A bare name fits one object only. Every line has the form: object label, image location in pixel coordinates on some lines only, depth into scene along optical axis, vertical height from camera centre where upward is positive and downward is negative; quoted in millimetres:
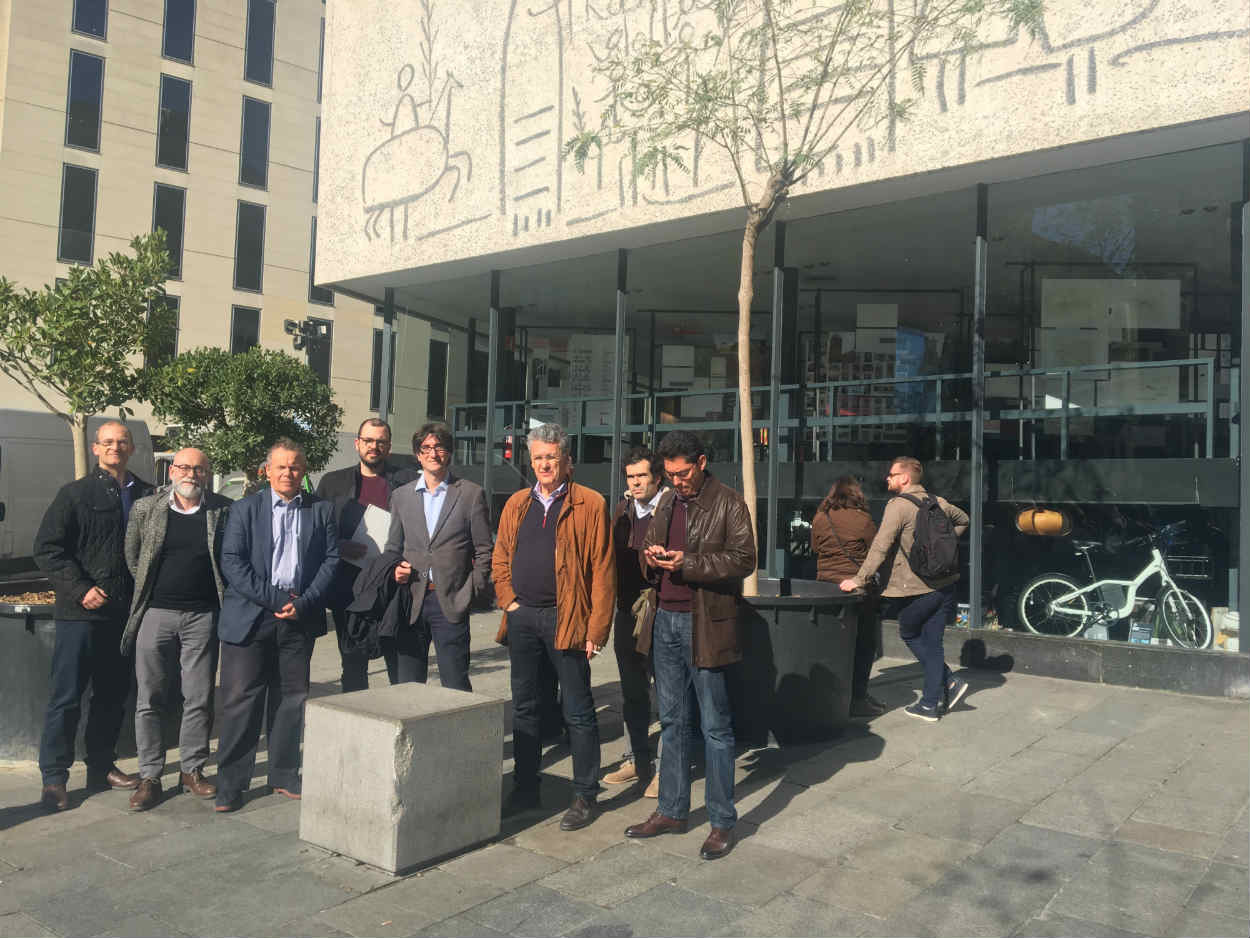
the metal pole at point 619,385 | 11703 +1488
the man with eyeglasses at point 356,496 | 5789 +44
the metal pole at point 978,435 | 8805 +747
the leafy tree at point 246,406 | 12914 +1280
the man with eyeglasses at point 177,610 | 5363 -600
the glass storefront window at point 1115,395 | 7910 +1080
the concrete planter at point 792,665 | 5777 -874
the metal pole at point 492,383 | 13250 +1647
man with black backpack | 6703 -391
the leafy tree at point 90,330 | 7883 +1324
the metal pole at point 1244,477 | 7461 +370
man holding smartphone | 4539 -492
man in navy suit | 5277 -584
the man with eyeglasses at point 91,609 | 5293 -605
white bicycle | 7973 -680
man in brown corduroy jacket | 4871 -459
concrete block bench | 4250 -1191
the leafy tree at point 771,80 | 6562 +3363
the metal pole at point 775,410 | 10148 +1073
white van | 16484 +347
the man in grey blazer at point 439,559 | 5629 -304
